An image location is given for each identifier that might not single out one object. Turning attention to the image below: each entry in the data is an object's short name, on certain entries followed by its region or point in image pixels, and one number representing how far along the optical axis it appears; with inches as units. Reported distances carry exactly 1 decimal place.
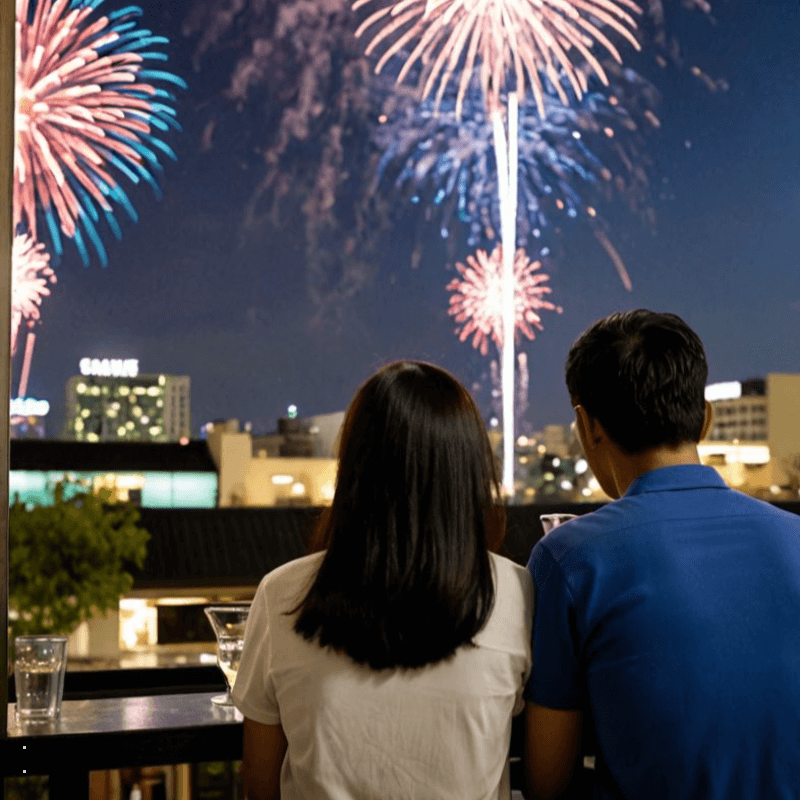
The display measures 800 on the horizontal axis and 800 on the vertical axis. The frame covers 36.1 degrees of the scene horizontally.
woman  46.3
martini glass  64.4
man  43.5
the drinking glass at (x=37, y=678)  61.4
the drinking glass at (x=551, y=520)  63.5
